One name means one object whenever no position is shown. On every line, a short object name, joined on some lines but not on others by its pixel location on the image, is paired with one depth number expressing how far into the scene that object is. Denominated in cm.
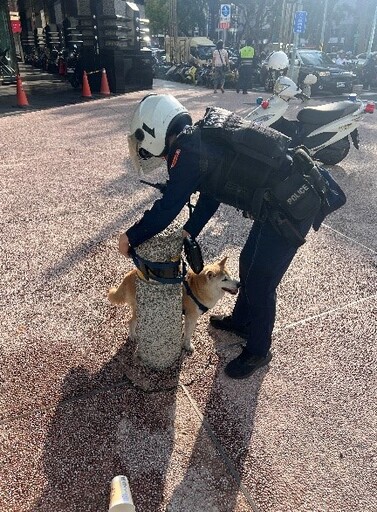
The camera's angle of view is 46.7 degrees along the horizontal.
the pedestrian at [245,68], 1664
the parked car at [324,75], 1781
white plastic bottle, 190
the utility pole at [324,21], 4242
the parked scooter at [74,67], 1681
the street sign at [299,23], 1767
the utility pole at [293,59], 1709
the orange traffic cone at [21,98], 1272
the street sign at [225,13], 2330
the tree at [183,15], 4256
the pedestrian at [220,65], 1684
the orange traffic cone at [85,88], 1459
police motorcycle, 663
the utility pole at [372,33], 3674
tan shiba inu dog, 297
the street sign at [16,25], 2368
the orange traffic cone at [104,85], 1507
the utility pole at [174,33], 2958
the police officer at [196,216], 233
